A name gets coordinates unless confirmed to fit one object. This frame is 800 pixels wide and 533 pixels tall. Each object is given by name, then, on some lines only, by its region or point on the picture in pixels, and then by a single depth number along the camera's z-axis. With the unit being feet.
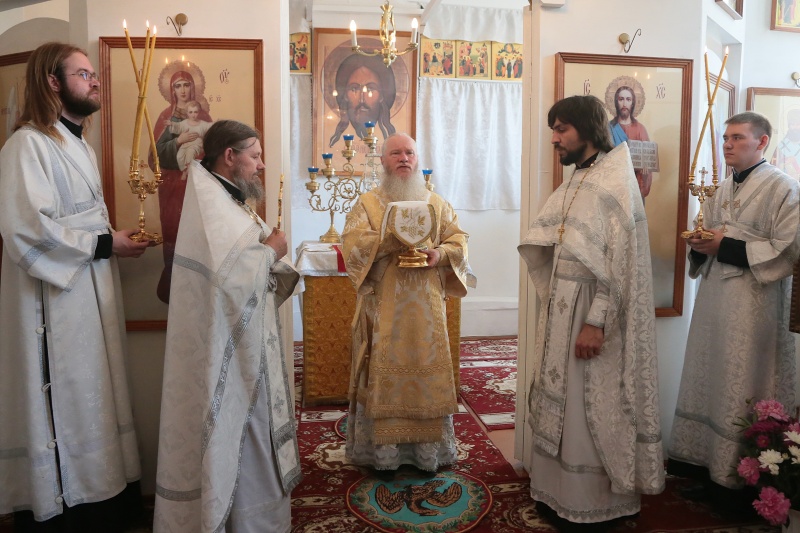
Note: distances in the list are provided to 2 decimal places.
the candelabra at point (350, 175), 18.49
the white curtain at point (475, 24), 24.75
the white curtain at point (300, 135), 24.25
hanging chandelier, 17.90
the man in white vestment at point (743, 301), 10.46
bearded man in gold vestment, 11.92
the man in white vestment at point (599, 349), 9.84
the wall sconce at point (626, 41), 12.35
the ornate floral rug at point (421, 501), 10.61
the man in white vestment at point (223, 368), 8.50
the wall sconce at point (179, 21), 10.98
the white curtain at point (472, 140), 25.38
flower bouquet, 8.98
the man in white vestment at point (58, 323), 8.92
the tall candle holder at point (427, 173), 18.91
